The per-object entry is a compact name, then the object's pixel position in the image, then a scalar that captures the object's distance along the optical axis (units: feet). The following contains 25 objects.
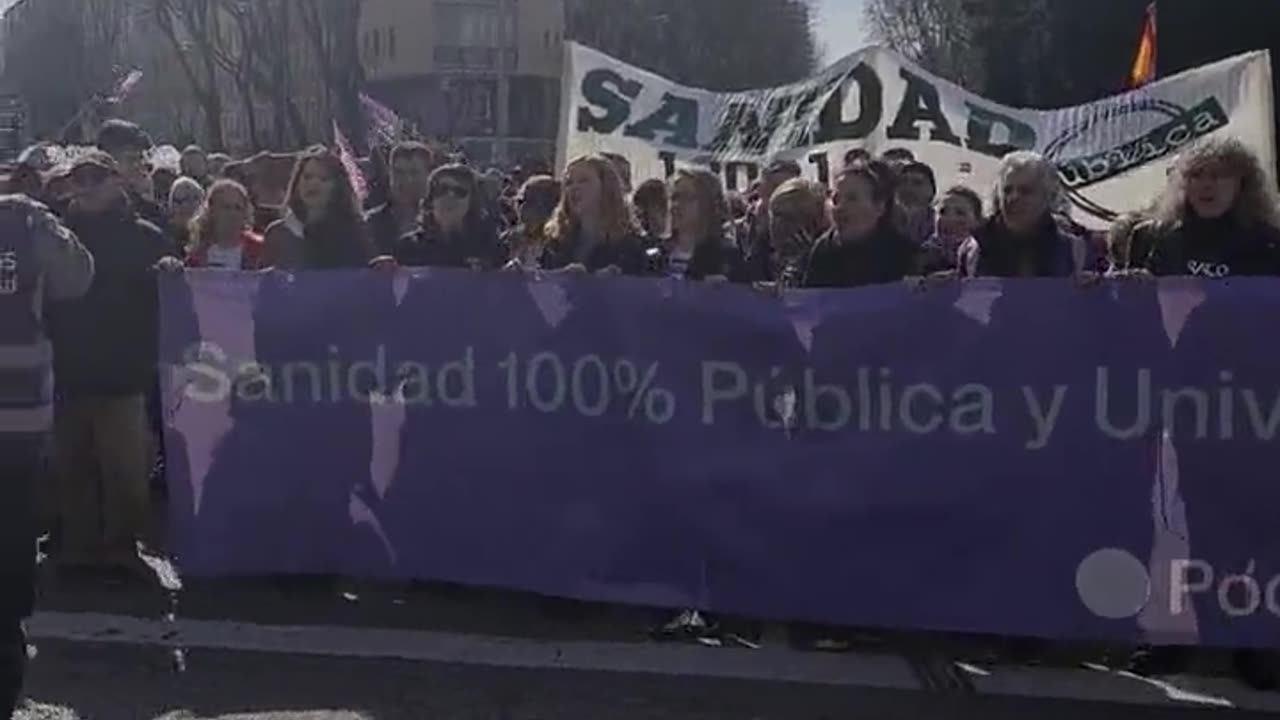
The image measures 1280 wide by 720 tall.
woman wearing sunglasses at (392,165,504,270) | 25.72
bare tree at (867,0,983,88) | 188.96
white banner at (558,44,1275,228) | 36.27
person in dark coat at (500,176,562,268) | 27.32
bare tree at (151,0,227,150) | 140.15
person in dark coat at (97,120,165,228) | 30.01
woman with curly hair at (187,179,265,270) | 27.81
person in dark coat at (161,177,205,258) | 31.53
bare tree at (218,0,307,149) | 143.33
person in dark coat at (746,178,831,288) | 26.13
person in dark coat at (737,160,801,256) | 28.14
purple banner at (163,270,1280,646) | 20.24
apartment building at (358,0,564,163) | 240.73
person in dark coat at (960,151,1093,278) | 22.30
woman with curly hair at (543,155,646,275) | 24.53
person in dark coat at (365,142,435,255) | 29.99
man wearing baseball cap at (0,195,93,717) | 17.39
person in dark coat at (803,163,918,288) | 22.45
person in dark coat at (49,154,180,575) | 24.13
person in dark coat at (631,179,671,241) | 29.30
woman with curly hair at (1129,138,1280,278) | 20.89
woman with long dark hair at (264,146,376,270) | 25.59
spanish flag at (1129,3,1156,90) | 47.39
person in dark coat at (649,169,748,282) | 24.34
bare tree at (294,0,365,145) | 141.38
